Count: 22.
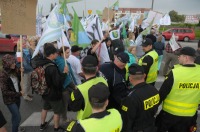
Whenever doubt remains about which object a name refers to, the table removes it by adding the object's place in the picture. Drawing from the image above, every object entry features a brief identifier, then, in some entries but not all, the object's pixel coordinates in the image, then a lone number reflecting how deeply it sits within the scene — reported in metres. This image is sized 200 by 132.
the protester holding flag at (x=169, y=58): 9.58
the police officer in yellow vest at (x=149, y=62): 5.24
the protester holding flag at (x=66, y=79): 4.81
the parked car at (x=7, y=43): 15.06
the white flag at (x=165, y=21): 13.15
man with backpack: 4.36
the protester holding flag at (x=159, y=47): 9.42
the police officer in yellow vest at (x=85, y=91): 2.97
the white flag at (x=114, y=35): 8.31
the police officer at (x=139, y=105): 2.90
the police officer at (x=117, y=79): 3.65
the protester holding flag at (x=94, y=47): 5.68
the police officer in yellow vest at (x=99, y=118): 2.16
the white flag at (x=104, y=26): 9.61
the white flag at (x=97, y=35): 5.93
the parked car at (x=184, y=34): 29.53
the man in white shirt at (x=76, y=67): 5.20
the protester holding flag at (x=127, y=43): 7.58
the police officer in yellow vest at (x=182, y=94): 3.34
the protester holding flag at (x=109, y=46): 7.75
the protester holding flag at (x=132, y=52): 6.02
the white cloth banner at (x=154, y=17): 10.60
